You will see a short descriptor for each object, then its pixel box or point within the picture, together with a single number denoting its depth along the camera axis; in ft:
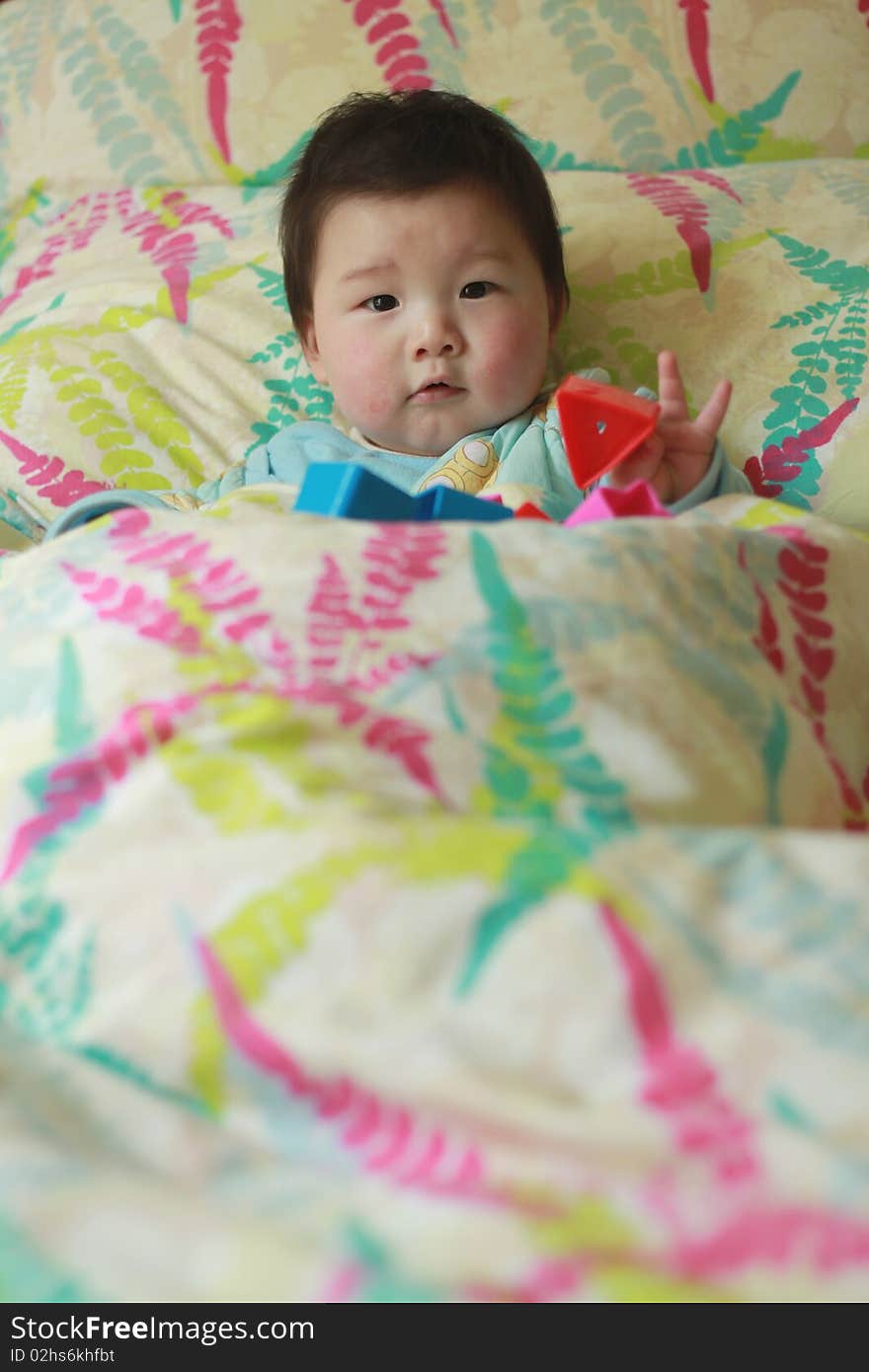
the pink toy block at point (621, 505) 2.78
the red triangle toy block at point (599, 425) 3.25
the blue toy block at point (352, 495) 2.78
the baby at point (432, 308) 4.05
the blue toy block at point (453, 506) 2.89
